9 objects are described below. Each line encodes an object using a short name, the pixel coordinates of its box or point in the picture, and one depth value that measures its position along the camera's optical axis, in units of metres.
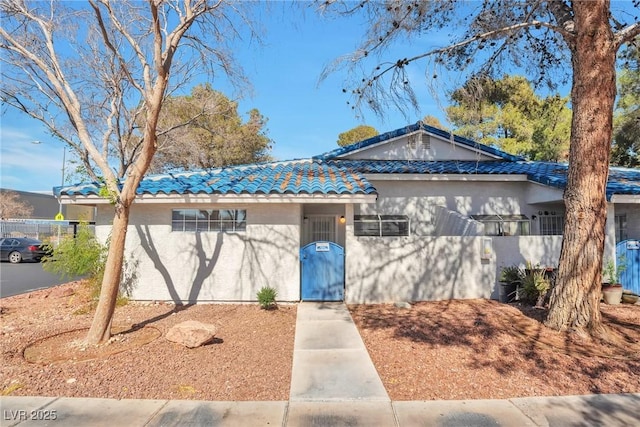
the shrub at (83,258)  9.14
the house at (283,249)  9.16
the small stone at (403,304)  8.79
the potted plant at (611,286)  9.00
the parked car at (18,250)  21.09
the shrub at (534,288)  8.39
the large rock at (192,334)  6.11
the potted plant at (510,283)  9.04
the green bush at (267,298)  8.75
